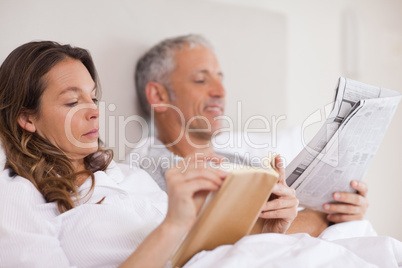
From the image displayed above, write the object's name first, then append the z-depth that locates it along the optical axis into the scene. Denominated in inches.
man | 70.2
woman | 38.0
